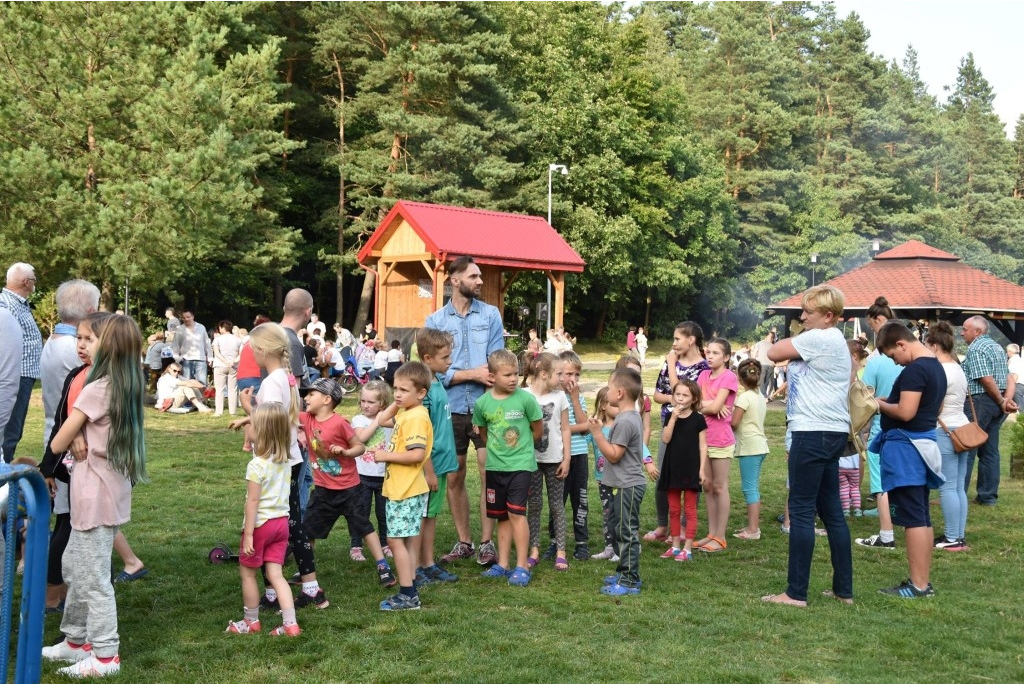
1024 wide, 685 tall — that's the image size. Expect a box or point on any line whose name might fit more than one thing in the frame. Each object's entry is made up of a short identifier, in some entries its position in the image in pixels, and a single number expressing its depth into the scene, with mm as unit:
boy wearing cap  6172
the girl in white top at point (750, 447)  8227
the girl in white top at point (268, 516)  5297
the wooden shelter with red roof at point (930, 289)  28453
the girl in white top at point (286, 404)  5609
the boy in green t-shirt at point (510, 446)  6484
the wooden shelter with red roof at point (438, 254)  27453
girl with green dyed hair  4664
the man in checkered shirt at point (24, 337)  6371
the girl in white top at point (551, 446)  6922
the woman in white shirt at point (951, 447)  8078
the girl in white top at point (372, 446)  6523
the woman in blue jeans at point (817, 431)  6090
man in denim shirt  6832
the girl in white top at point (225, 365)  16719
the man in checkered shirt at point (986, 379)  9742
